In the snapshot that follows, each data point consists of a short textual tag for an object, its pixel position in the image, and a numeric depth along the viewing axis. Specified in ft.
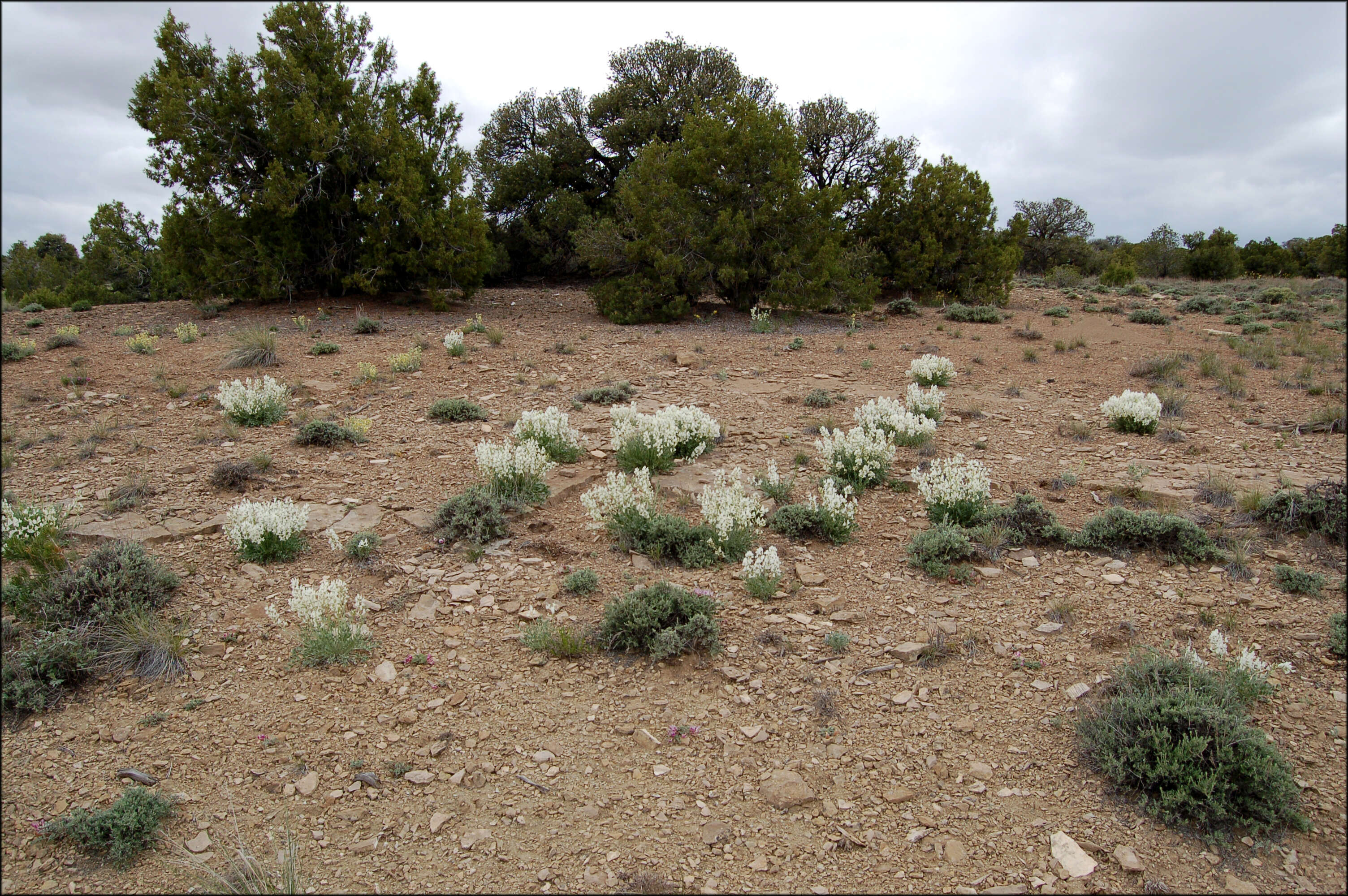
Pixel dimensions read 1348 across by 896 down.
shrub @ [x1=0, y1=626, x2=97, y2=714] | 11.44
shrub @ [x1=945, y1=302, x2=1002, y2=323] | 47.32
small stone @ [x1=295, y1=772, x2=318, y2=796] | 10.07
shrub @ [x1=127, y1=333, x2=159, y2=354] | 33.99
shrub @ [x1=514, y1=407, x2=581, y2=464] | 21.33
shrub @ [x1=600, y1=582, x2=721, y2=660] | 12.48
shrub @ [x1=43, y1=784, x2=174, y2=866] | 8.97
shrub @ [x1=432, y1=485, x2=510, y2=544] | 16.69
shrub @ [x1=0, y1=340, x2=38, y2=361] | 31.96
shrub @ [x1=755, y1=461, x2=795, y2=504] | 18.20
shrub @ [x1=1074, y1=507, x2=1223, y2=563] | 14.87
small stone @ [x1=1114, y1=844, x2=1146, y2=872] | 8.52
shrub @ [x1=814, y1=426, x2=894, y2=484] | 19.56
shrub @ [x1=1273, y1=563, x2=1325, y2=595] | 13.15
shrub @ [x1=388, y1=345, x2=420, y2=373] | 31.58
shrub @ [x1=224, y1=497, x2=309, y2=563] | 15.37
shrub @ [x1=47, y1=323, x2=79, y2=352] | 34.94
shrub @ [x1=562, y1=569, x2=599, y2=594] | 14.51
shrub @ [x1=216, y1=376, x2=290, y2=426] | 23.82
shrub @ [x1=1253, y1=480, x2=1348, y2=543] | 14.98
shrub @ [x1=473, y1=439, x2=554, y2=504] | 18.48
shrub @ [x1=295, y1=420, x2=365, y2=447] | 22.13
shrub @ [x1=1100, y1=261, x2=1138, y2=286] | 72.33
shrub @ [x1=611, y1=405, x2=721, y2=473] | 20.45
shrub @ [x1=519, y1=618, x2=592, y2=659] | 12.76
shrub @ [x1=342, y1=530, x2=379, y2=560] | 15.65
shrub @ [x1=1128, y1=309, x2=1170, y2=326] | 45.42
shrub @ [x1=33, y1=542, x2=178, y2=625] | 13.10
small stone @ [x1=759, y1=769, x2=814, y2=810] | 9.71
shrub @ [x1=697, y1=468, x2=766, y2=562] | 15.83
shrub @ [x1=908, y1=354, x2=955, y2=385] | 30.40
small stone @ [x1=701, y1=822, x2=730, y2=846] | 9.21
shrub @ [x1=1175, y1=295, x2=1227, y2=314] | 50.24
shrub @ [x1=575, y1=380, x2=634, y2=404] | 27.94
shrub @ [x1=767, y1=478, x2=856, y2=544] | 16.66
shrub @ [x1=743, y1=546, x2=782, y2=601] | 14.08
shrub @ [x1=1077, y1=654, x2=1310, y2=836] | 8.89
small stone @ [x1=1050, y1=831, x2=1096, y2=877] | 8.55
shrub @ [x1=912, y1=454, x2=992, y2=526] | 17.02
